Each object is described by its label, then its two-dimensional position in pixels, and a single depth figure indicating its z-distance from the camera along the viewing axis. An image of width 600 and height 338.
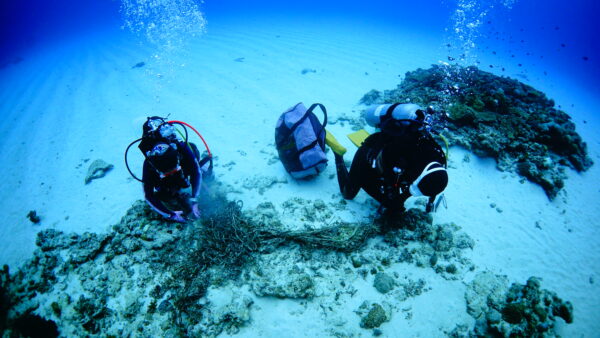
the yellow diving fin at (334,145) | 4.18
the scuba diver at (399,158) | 2.38
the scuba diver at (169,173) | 3.06
